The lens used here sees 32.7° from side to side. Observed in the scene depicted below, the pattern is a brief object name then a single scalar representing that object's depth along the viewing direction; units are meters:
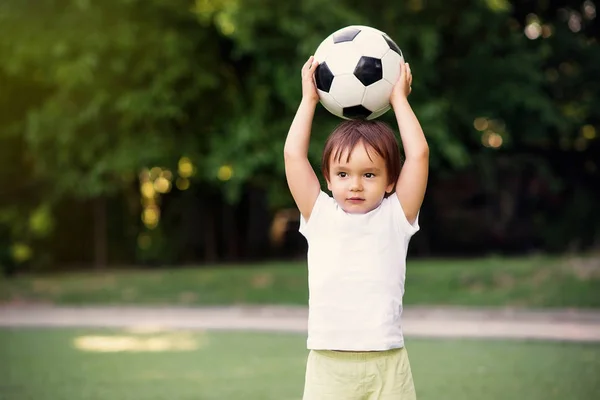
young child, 3.52
